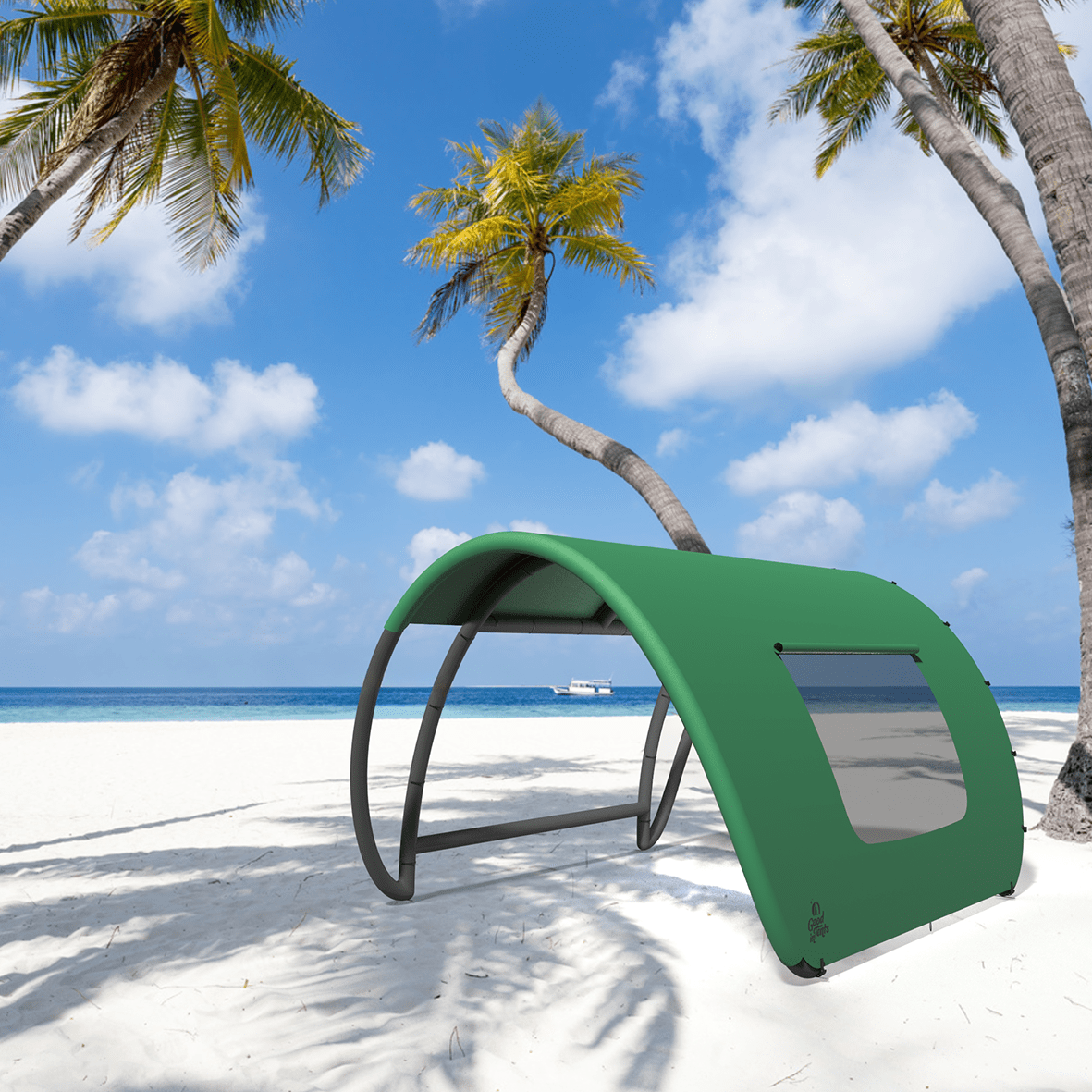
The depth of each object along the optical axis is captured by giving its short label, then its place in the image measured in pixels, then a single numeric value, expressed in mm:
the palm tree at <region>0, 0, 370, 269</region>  8109
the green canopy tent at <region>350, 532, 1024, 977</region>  2758
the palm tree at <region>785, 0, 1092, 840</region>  4543
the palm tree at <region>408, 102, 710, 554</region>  11383
